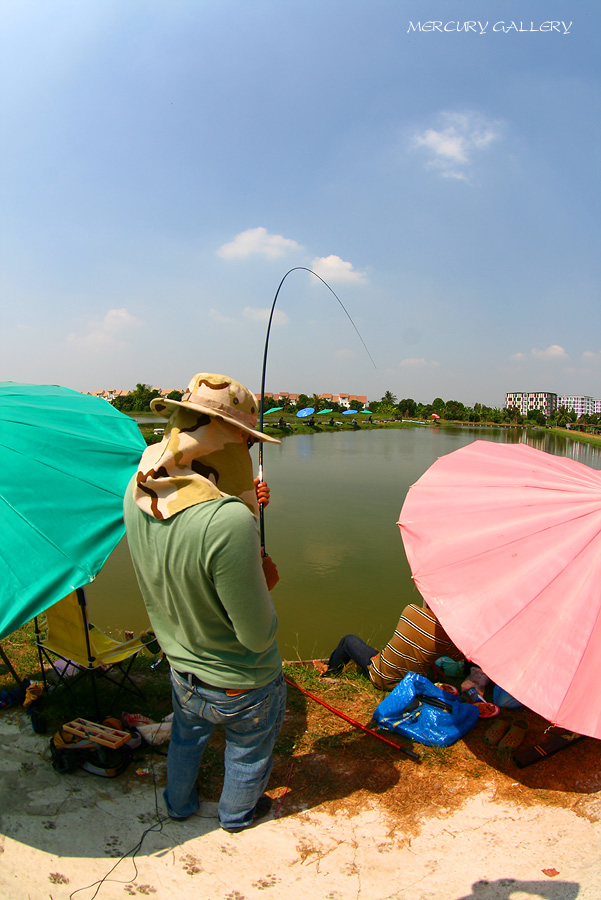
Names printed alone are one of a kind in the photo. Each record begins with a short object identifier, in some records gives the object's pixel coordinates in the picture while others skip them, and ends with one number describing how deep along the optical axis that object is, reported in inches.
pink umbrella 71.3
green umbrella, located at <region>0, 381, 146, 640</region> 67.2
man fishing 56.6
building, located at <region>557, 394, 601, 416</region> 6456.7
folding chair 105.1
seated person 109.0
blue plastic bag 99.1
